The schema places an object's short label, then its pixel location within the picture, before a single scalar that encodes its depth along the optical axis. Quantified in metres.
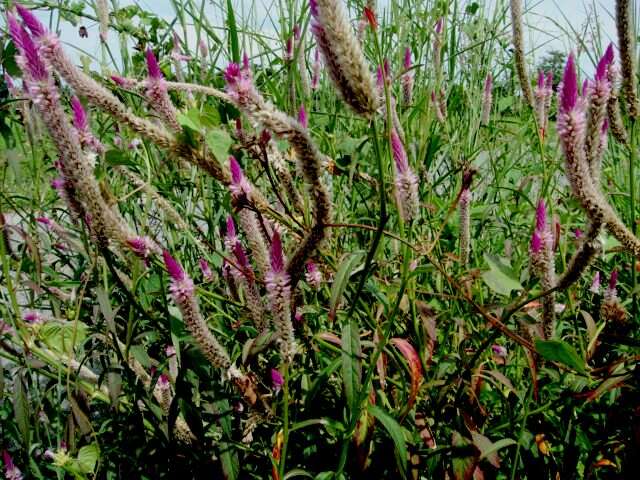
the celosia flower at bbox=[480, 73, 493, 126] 1.98
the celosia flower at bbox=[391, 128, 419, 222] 1.07
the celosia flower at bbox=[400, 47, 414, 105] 1.76
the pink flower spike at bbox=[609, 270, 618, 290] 1.40
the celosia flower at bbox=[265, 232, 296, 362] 0.94
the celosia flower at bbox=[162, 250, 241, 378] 1.03
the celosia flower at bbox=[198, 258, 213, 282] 1.50
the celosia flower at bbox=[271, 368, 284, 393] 1.17
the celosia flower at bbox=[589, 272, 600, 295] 1.61
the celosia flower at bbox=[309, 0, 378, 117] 0.72
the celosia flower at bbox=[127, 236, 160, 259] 1.07
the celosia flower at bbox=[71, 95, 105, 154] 1.11
